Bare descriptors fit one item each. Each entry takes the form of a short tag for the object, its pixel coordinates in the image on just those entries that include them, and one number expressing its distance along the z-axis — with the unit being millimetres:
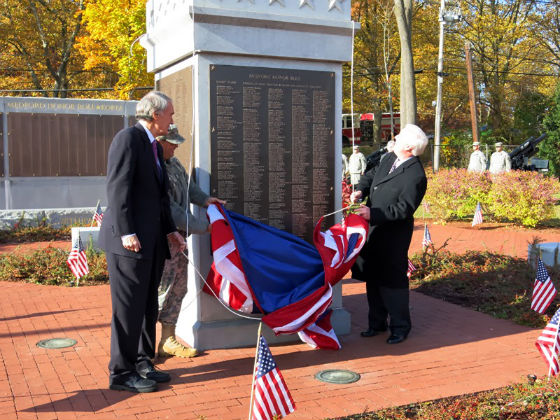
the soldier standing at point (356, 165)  20641
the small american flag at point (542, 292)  5953
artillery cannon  25000
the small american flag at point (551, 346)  4344
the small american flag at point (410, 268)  8141
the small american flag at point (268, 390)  3432
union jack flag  4910
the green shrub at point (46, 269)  8242
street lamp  30000
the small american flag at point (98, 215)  10070
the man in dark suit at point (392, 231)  5355
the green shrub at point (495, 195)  13750
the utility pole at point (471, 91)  28469
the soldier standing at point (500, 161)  19369
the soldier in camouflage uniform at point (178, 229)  4852
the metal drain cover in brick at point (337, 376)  4552
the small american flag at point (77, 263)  7781
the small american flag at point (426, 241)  8842
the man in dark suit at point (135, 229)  4125
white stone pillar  5070
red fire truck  41281
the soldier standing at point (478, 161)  19156
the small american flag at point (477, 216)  14070
